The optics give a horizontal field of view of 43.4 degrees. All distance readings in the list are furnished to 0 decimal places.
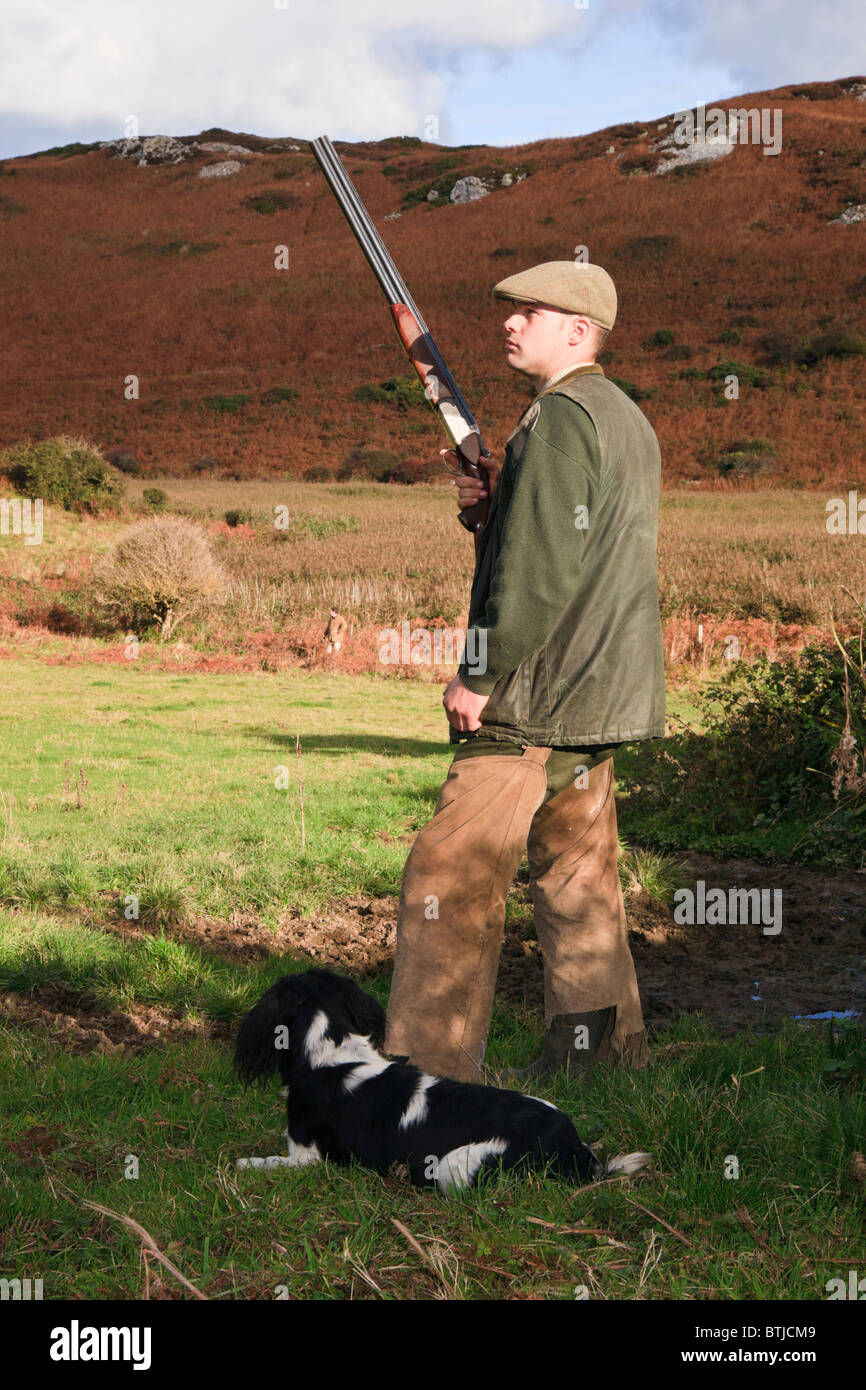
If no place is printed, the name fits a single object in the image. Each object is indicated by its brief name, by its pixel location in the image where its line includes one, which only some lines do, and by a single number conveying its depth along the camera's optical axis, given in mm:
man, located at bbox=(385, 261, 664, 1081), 3246
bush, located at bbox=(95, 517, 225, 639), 21281
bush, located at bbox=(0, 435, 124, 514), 28875
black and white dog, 2881
